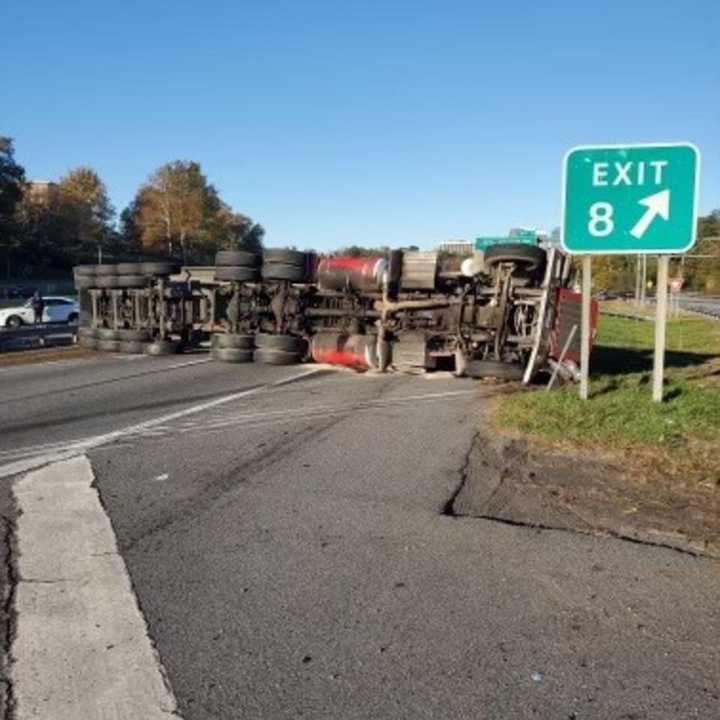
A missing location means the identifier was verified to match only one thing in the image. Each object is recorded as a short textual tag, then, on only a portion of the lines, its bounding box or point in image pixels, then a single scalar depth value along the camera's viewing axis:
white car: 37.47
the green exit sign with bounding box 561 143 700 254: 8.48
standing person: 37.66
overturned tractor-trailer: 12.15
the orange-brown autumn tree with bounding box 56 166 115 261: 94.06
